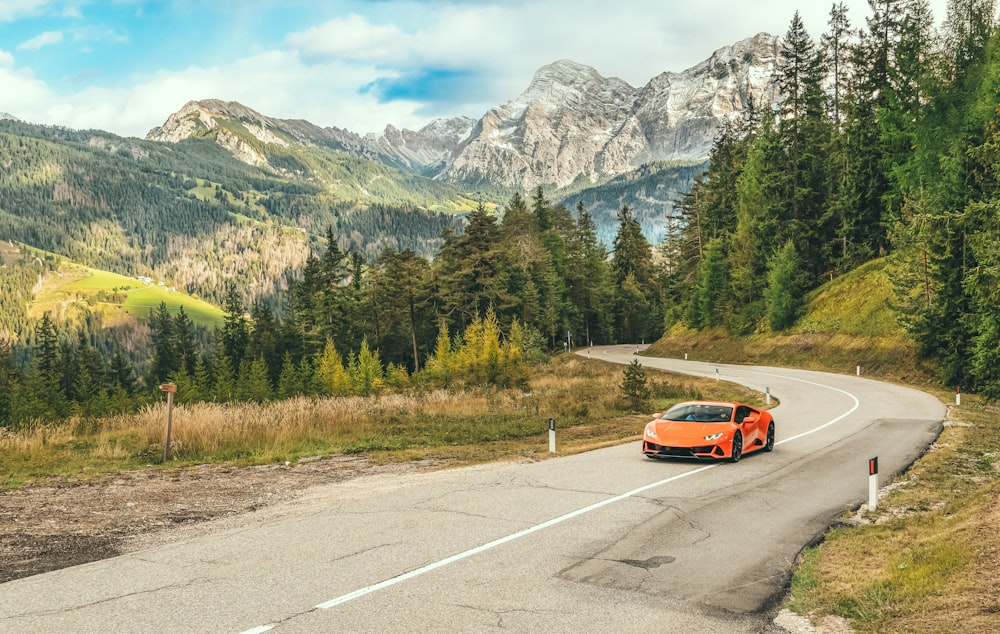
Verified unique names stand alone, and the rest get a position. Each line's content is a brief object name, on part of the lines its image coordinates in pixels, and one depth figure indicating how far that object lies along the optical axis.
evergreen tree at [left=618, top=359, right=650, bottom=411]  29.69
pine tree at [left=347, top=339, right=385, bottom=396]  48.56
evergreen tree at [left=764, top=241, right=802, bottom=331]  55.94
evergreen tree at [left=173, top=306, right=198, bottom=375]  91.79
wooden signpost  15.23
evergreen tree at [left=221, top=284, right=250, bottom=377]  86.67
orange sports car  15.28
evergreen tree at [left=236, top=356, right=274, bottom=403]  43.25
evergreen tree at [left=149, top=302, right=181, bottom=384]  88.57
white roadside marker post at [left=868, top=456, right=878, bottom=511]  10.88
